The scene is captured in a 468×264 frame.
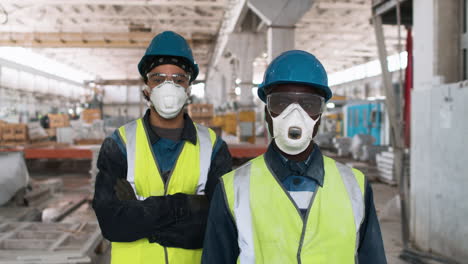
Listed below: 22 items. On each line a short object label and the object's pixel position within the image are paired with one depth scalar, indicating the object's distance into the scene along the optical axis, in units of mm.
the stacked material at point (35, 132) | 12027
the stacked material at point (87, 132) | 12828
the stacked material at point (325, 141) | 19297
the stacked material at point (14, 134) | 11781
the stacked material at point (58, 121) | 18312
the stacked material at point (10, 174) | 6293
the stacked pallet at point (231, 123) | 16688
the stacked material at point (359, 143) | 14516
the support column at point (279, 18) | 8750
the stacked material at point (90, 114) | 19516
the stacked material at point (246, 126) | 13516
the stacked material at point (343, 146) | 16367
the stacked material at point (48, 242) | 3773
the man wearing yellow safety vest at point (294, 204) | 1490
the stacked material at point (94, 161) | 7835
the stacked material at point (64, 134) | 14195
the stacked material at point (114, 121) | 19302
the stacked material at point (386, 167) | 10609
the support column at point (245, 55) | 14039
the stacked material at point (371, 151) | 13906
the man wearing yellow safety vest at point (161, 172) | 1889
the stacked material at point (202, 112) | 13398
